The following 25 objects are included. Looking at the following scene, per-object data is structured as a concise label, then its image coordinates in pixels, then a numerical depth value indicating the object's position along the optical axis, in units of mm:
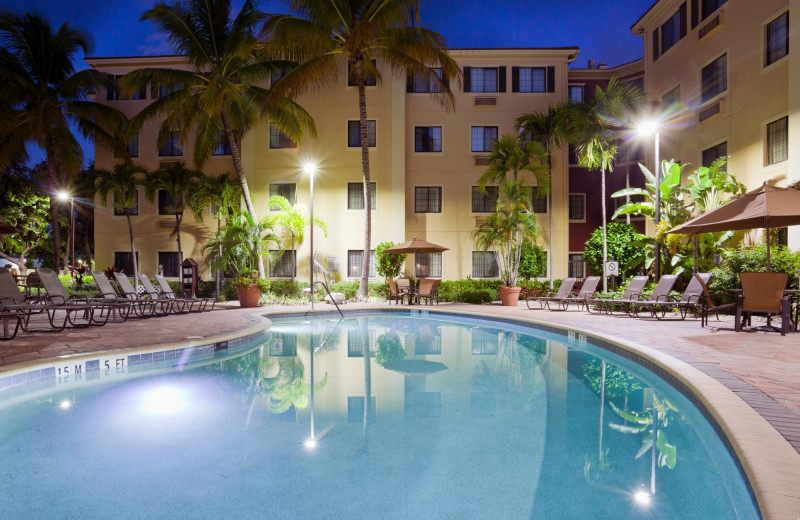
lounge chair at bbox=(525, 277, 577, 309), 15006
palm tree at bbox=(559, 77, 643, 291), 17359
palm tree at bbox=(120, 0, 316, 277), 16781
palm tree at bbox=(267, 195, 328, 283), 20047
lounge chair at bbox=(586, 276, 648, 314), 12336
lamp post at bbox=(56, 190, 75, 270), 21103
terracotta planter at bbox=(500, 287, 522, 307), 17391
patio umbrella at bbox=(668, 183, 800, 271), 8109
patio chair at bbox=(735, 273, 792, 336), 8102
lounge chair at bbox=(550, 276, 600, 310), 14245
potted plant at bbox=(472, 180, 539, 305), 17673
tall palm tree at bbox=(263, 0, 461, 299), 15688
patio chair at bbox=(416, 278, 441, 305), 17203
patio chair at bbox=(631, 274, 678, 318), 11664
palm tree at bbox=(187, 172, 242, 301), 19484
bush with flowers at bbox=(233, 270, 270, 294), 16547
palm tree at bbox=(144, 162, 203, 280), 20234
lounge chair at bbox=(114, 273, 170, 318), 12502
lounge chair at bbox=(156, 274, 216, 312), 13848
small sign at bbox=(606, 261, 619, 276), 16109
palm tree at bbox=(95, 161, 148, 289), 20031
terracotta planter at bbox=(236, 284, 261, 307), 16375
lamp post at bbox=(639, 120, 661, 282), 12674
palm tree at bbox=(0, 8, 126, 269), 18438
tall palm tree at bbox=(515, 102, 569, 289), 19031
